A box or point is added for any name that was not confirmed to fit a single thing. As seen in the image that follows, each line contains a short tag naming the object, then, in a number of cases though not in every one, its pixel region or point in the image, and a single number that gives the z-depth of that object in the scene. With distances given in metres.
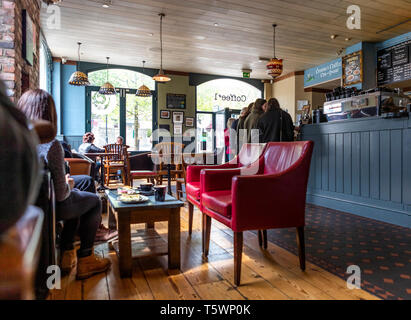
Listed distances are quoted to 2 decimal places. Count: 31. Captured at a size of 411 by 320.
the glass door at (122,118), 8.70
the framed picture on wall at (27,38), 3.00
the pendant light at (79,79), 6.64
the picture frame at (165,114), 9.34
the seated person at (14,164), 0.39
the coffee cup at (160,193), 2.21
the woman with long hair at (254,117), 4.44
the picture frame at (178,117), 9.51
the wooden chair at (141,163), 5.72
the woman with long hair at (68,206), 1.62
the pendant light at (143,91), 7.75
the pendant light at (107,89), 7.44
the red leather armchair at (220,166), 2.92
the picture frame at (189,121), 9.67
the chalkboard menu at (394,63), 6.15
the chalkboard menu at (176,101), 9.40
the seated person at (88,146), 5.65
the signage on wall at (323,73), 7.97
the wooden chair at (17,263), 0.53
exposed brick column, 2.62
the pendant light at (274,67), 6.26
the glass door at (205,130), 9.95
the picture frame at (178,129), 9.57
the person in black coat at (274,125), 4.29
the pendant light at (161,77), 6.11
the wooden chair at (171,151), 5.01
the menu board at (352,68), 6.84
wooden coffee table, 1.99
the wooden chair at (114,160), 6.20
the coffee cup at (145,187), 2.60
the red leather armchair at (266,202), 1.94
